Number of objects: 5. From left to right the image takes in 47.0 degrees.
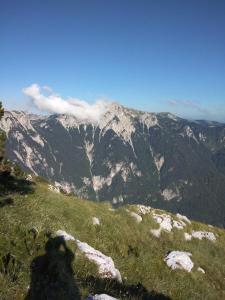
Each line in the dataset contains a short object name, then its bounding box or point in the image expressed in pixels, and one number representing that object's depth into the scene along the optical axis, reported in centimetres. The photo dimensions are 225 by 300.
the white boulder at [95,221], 1871
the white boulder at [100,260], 1141
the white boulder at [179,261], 1711
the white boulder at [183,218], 3143
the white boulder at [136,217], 2429
